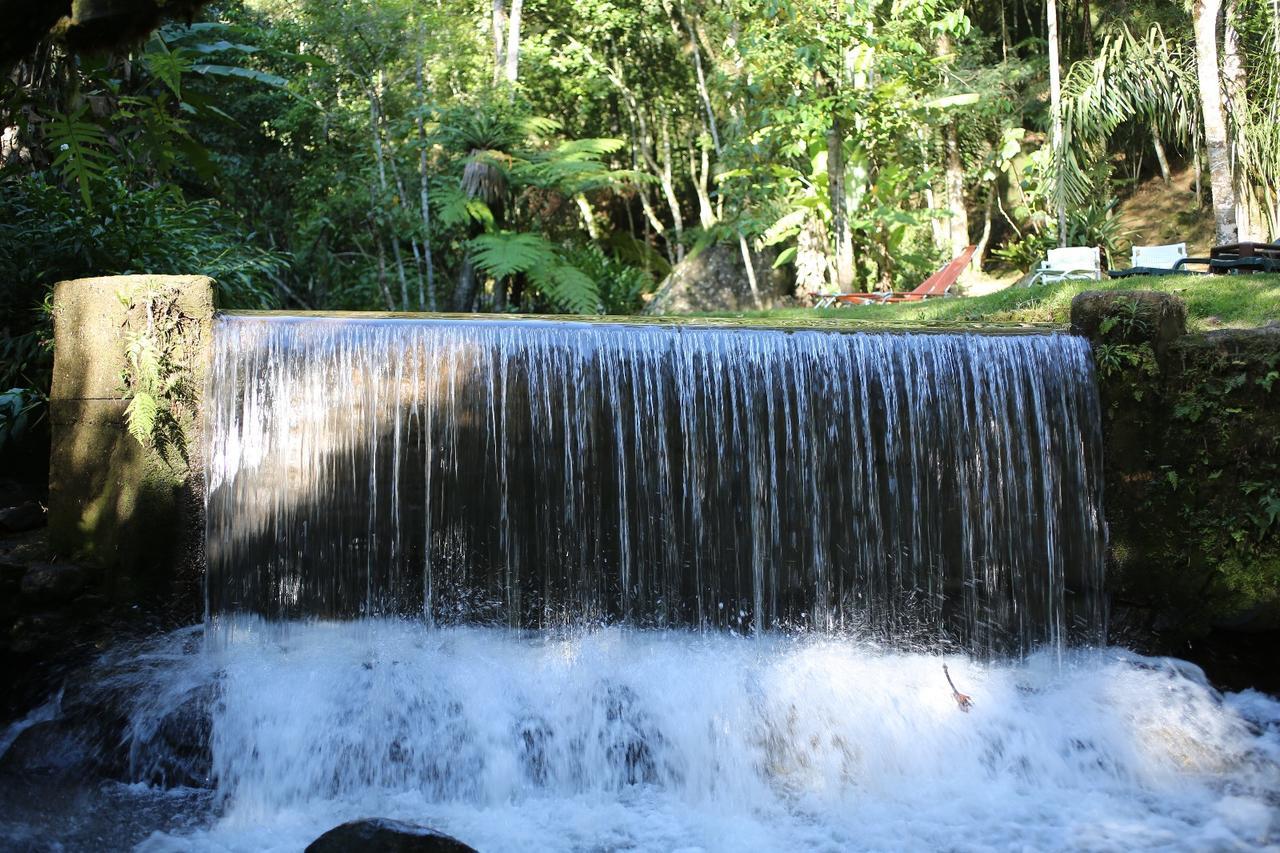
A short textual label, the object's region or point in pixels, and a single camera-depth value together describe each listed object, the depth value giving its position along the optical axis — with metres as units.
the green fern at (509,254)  16.55
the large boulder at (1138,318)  7.39
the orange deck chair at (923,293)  14.04
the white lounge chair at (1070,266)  13.06
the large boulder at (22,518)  6.95
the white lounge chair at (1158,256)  13.35
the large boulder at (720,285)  19.06
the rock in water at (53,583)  6.41
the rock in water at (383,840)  4.60
